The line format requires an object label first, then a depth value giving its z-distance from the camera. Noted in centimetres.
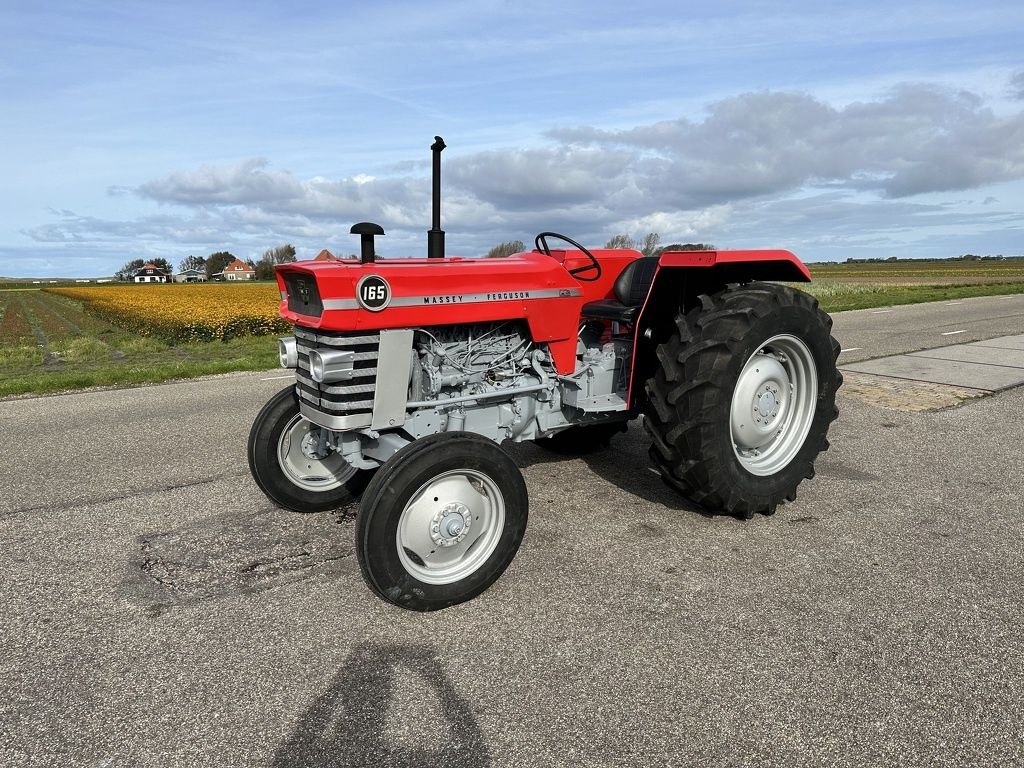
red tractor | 295
